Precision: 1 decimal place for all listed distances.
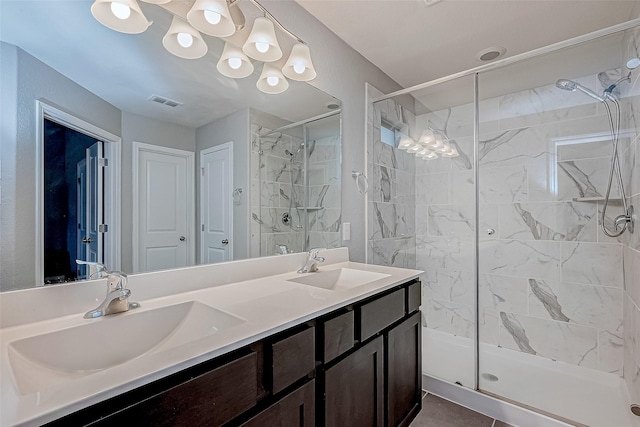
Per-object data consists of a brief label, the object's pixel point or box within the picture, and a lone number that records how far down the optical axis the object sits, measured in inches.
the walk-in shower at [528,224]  75.4
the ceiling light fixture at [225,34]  39.7
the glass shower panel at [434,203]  94.7
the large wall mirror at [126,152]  33.0
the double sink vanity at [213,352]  22.4
